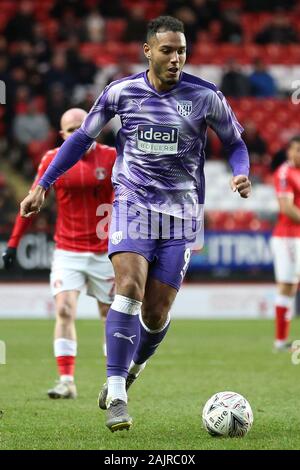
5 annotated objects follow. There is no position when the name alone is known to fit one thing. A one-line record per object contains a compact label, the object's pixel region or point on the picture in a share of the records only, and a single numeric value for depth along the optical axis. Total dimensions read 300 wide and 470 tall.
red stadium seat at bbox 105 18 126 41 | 46.72
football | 11.97
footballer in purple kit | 12.49
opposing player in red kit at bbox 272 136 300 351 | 24.16
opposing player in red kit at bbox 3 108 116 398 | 16.78
